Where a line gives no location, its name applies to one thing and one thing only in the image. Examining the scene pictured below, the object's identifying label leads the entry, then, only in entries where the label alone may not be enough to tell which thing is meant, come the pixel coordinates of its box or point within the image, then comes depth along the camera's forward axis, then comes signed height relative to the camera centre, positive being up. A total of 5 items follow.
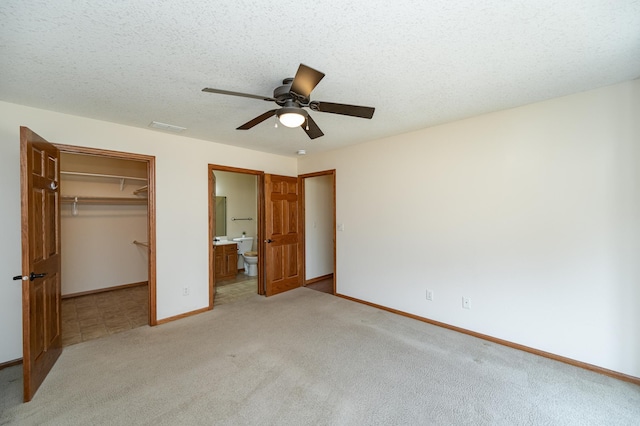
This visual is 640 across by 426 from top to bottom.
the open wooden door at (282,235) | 4.51 -0.35
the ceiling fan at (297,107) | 1.92 +0.78
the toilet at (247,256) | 5.73 -0.88
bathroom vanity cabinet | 5.44 -0.94
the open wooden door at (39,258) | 1.98 -0.32
